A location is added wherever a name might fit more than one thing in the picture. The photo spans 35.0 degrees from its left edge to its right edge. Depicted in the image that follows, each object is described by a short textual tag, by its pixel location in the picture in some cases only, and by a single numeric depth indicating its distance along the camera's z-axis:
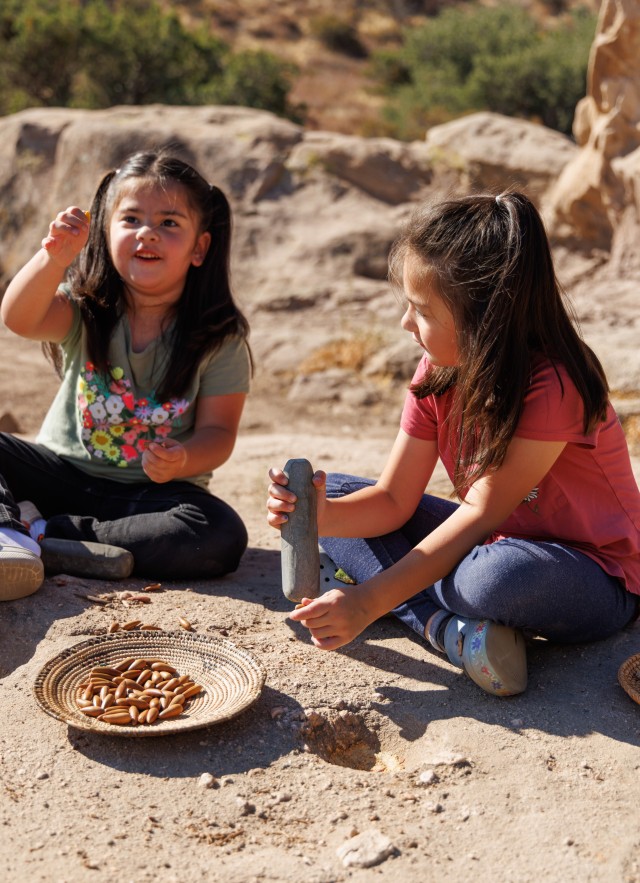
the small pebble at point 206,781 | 2.18
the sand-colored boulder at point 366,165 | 8.65
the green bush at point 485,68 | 15.73
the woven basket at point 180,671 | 2.29
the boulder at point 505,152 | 8.62
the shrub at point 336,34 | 24.06
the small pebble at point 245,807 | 2.10
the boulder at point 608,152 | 7.58
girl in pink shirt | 2.49
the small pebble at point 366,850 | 1.93
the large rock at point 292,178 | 7.99
